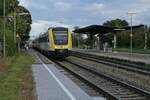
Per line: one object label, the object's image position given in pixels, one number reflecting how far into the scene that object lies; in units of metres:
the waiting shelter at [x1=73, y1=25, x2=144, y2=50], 36.02
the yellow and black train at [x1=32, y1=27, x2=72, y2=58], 19.72
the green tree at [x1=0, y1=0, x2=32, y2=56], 22.45
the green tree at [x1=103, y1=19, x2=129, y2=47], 49.84
